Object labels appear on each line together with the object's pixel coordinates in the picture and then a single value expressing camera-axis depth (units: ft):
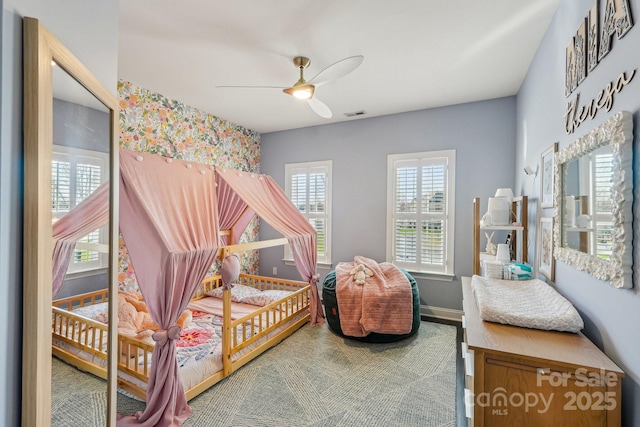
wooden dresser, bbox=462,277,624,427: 3.54
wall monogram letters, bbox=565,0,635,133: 3.72
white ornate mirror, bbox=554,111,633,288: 3.51
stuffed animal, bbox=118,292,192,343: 8.21
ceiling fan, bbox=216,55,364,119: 6.77
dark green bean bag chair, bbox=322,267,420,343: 10.14
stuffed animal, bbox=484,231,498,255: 9.70
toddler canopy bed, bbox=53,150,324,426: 6.26
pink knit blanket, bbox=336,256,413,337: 9.96
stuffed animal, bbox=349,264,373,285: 10.80
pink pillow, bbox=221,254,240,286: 8.16
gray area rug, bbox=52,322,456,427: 6.57
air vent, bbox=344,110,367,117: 12.90
